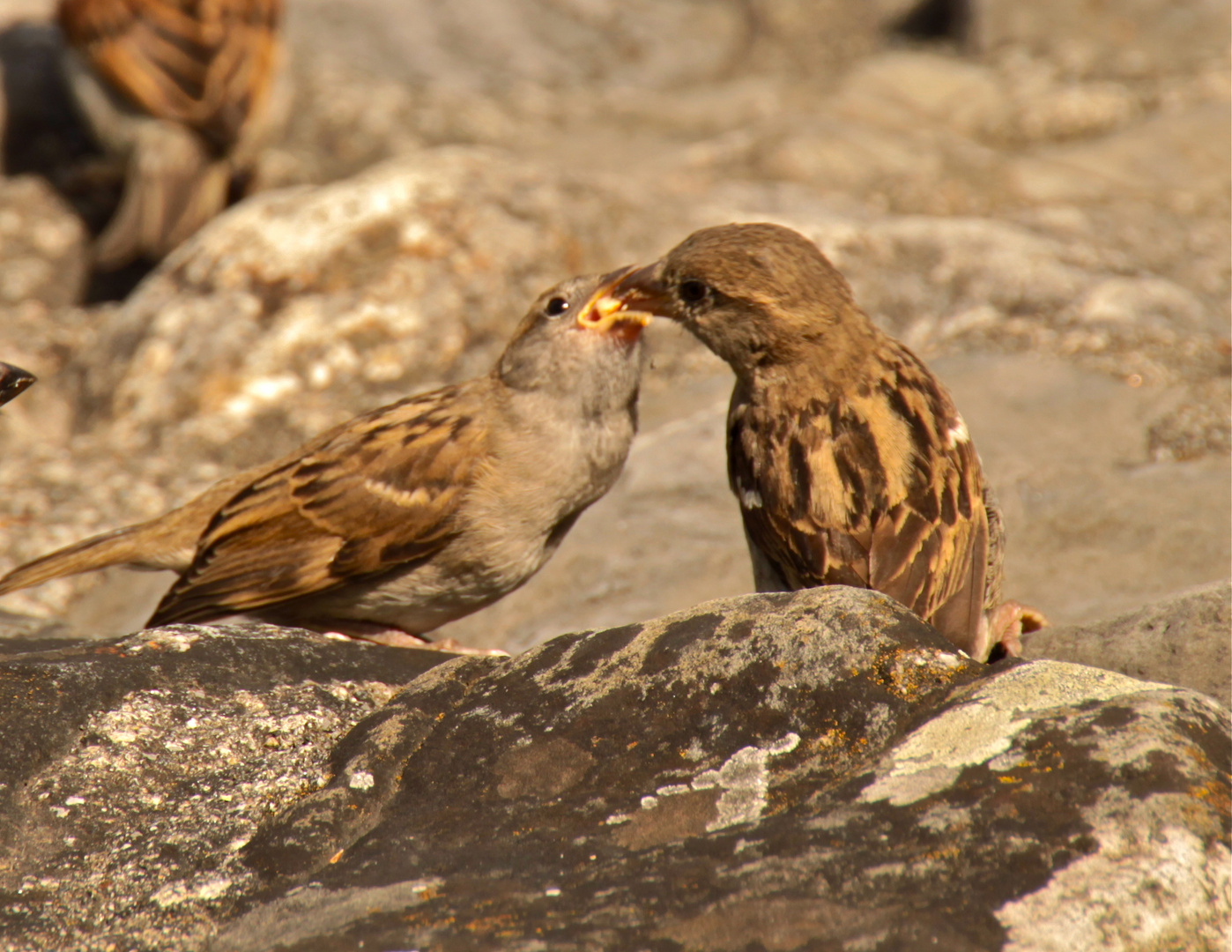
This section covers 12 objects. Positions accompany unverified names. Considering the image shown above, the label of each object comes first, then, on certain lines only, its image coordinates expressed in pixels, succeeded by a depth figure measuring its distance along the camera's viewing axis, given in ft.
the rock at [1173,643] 19.89
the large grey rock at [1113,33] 60.39
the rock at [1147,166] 51.37
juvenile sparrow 28.43
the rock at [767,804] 12.50
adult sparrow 22.95
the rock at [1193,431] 32.71
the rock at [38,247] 52.26
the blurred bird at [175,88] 55.67
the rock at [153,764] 15.08
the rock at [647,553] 30.86
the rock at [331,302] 42.55
